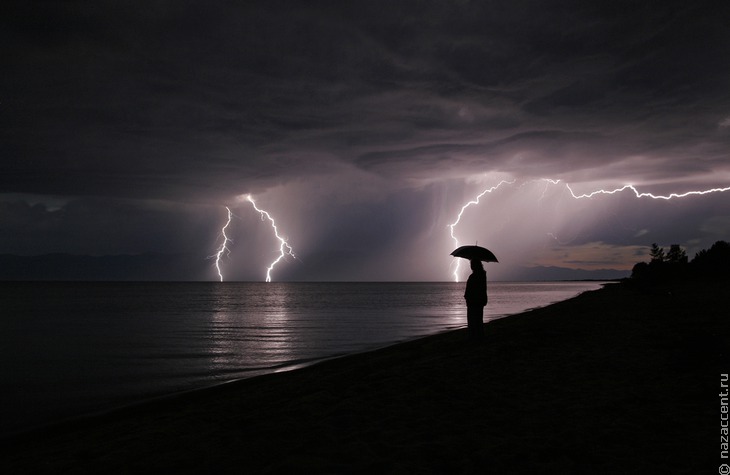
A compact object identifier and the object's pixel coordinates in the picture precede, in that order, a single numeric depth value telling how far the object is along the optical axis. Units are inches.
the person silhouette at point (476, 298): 584.4
